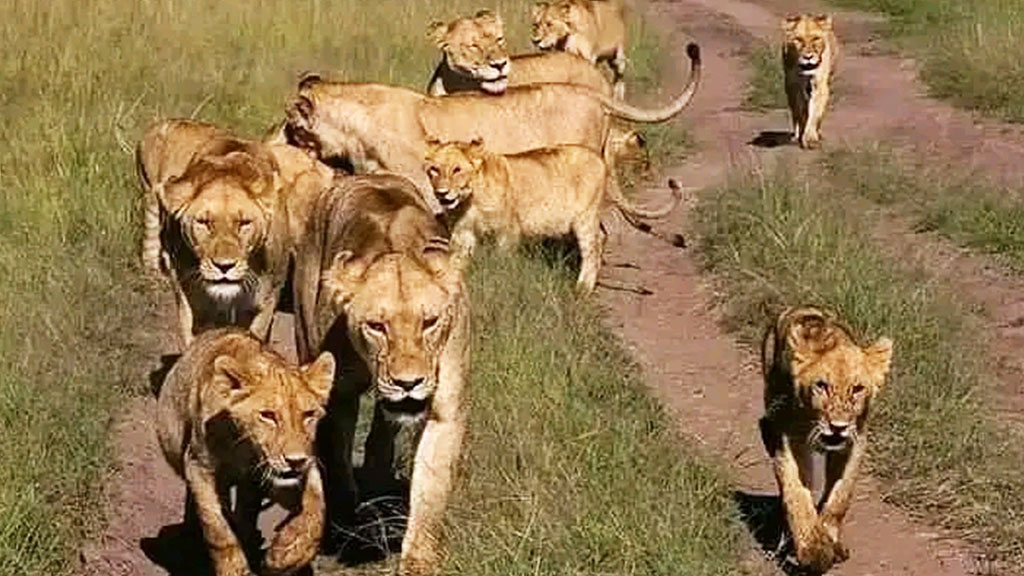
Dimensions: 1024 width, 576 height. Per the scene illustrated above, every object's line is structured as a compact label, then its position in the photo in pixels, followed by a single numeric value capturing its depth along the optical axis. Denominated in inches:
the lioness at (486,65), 713.6
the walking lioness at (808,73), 883.4
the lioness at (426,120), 610.5
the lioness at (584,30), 958.4
